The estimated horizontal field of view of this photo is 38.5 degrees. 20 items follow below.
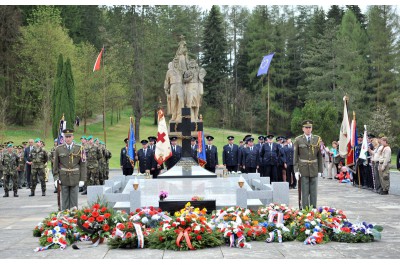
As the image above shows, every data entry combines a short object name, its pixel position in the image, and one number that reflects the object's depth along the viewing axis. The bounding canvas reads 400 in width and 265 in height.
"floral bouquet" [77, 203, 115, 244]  9.34
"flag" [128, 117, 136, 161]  19.22
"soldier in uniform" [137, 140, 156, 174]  19.06
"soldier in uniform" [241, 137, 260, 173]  20.61
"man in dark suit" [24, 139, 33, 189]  20.59
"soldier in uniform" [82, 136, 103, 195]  18.44
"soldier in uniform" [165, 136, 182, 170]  18.88
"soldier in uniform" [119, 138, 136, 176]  20.78
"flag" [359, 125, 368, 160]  19.64
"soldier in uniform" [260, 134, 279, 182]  20.25
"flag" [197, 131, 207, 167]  19.08
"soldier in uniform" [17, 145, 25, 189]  21.23
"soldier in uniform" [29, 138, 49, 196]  18.92
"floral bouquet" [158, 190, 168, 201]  11.32
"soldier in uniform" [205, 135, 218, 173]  20.28
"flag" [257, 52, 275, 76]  32.00
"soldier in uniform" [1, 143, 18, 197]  19.30
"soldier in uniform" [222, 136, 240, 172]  20.98
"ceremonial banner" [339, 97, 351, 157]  18.64
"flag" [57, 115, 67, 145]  15.51
